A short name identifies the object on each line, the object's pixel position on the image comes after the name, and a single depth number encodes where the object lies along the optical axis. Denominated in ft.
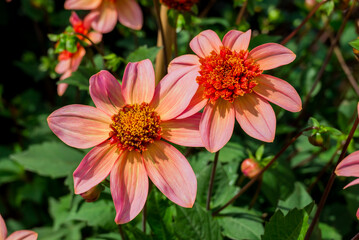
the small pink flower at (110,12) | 1.69
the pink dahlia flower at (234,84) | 1.23
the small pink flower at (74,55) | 1.63
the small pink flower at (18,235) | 1.22
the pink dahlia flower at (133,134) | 1.21
